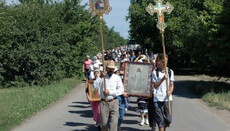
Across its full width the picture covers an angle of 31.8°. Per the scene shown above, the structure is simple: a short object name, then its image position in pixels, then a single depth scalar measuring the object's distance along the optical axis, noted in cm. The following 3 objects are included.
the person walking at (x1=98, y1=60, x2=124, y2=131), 832
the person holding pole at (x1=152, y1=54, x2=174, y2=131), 809
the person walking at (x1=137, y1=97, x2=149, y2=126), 1087
